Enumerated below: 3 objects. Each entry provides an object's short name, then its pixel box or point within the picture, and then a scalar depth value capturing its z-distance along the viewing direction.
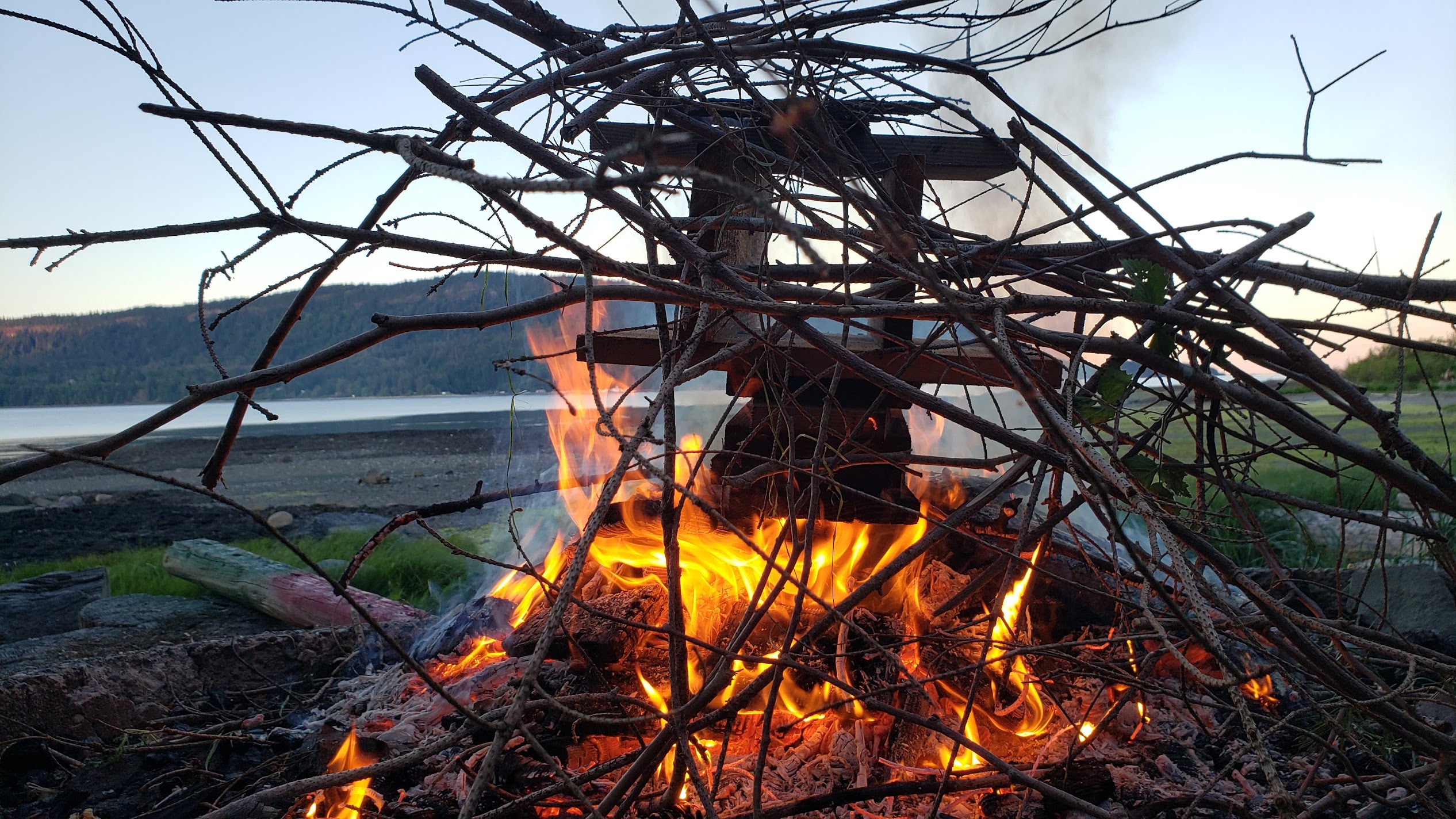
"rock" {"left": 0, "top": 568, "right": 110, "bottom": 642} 3.86
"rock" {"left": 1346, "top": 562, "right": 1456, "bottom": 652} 2.82
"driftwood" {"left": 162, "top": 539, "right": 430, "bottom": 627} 3.87
